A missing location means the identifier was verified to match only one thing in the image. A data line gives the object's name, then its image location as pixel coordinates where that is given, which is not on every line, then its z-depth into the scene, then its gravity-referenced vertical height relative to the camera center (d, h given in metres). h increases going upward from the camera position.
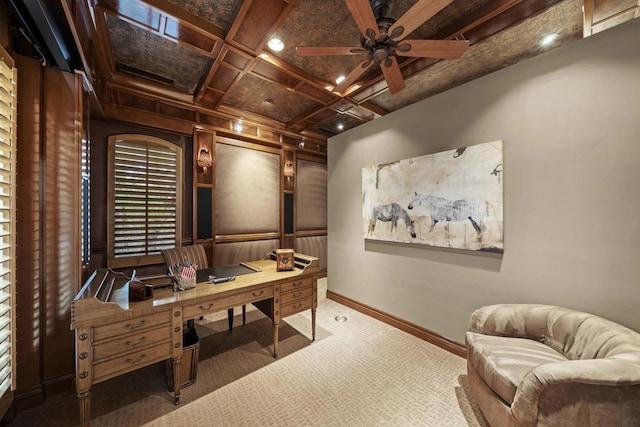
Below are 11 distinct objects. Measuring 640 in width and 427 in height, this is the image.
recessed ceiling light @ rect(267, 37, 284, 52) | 2.53 +1.85
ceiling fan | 1.73 +1.46
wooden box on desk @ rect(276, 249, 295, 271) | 2.65 -0.54
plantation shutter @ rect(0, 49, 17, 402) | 1.50 -0.04
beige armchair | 1.17 -0.93
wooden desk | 1.52 -0.79
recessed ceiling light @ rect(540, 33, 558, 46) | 2.45 +1.86
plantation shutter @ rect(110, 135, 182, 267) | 3.20 +0.21
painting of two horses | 2.32 +0.16
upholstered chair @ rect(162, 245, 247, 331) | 2.81 -0.55
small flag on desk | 2.04 -0.52
